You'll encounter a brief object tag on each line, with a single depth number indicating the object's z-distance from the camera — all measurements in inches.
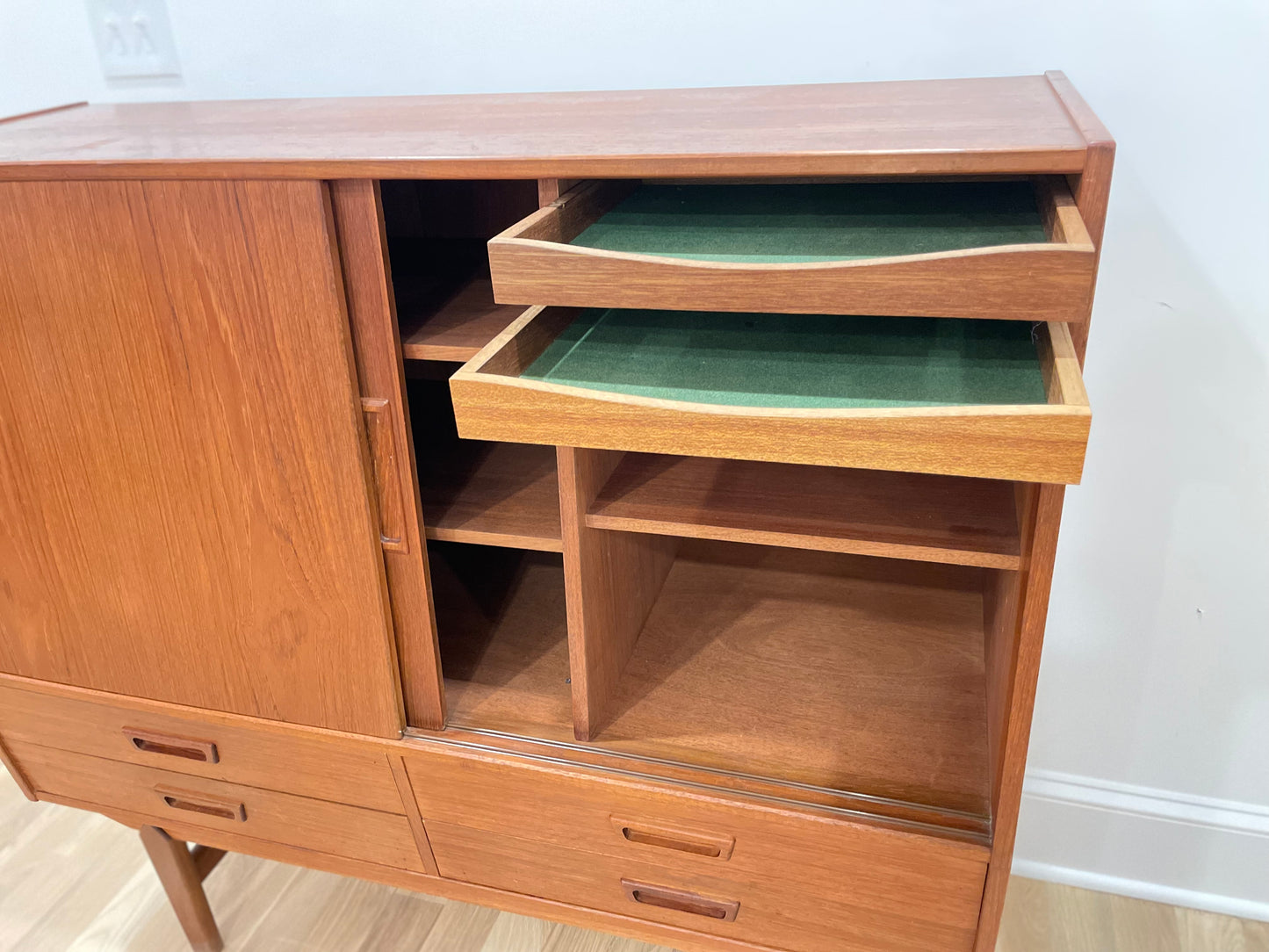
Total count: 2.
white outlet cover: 49.6
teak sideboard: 26.0
